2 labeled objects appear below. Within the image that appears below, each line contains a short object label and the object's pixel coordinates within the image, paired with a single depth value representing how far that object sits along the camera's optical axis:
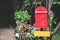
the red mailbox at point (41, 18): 3.19
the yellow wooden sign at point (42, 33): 3.14
